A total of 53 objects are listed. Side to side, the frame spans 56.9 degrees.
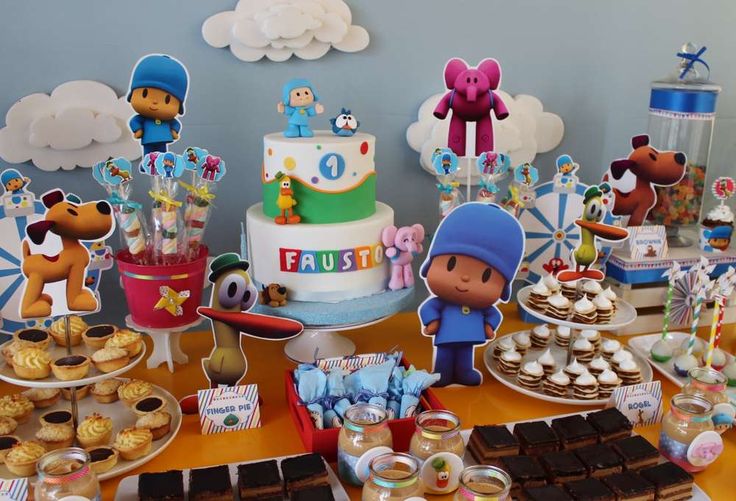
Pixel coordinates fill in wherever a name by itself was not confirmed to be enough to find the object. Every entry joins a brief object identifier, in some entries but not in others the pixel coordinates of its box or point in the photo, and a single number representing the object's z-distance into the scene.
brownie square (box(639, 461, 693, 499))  1.28
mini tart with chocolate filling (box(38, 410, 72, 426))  1.40
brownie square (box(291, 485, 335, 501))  1.19
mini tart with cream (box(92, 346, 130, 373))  1.40
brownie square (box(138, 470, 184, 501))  1.20
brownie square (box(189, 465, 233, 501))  1.21
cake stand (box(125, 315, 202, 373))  1.66
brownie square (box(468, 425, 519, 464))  1.35
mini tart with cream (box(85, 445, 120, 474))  1.30
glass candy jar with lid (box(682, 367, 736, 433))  1.49
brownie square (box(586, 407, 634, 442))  1.42
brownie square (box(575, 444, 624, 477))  1.32
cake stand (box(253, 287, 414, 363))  1.64
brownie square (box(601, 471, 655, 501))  1.25
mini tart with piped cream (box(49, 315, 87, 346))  1.53
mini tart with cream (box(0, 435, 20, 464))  1.32
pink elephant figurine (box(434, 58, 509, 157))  1.86
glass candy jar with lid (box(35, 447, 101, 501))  1.13
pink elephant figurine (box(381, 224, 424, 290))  1.73
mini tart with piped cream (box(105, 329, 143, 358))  1.43
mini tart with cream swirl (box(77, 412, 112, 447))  1.37
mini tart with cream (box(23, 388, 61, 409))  1.54
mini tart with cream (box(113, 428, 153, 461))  1.35
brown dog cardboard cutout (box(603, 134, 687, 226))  1.98
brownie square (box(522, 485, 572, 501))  1.22
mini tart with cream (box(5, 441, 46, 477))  1.29
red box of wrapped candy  1.38
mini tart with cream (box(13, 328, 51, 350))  1.46
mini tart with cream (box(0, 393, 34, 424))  1.45
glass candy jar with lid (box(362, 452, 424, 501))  1.14
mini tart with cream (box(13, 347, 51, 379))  1.35
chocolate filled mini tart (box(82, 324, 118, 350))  1.49
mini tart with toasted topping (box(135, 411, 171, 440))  1.42
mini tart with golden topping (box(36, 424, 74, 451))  1.37
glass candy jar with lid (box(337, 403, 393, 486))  1.28
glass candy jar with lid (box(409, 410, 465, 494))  1.29
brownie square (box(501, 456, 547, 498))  1.27
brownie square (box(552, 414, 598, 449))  1.40
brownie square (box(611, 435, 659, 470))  1.34
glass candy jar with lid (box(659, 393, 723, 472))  1.37
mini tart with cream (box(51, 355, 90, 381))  1.33
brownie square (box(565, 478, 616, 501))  1.23
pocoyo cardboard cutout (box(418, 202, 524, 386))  1.59
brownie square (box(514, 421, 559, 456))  1.38
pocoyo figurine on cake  1.71
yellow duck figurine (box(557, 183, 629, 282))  1.72
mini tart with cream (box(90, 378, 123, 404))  1.57
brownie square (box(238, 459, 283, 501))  1.22
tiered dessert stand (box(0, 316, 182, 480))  1.32
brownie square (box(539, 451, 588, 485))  1.30
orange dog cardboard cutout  1.35
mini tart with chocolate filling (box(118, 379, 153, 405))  1.52
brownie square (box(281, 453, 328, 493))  1.25
